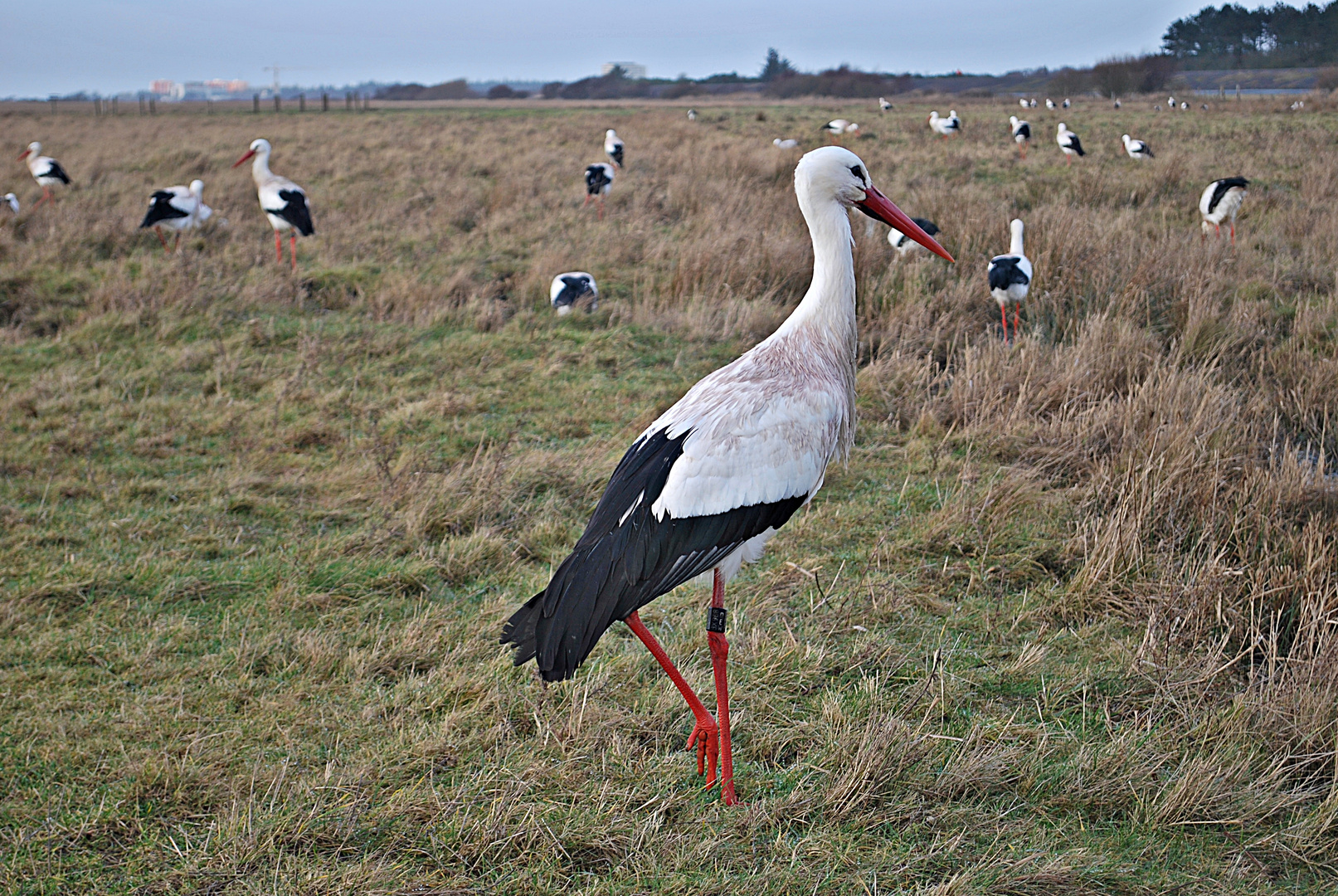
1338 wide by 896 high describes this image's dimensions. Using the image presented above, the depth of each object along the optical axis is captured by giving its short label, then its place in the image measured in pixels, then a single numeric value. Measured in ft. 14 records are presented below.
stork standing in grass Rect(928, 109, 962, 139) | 75.77
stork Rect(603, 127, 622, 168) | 57.52
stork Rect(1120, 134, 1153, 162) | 52.01
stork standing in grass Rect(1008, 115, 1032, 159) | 63.94
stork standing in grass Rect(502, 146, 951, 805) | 8.92
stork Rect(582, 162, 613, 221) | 43.24
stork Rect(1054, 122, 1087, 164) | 56.75
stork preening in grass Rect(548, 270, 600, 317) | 25.73
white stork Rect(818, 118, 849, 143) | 72.02
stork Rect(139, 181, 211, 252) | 35.40
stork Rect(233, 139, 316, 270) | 34.35
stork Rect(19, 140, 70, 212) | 48.29
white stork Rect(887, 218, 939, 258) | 27.78
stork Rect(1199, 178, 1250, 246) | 32.01
